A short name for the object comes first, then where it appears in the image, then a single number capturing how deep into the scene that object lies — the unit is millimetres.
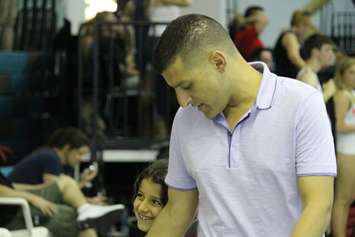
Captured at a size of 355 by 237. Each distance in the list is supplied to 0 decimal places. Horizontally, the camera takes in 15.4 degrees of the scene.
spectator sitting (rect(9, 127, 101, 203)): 10099
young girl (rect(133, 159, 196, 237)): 4722
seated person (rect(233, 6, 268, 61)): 13100
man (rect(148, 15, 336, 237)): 3798
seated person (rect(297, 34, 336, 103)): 11474
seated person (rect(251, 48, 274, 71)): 12087
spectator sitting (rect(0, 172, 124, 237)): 9457
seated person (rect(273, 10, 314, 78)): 12886
